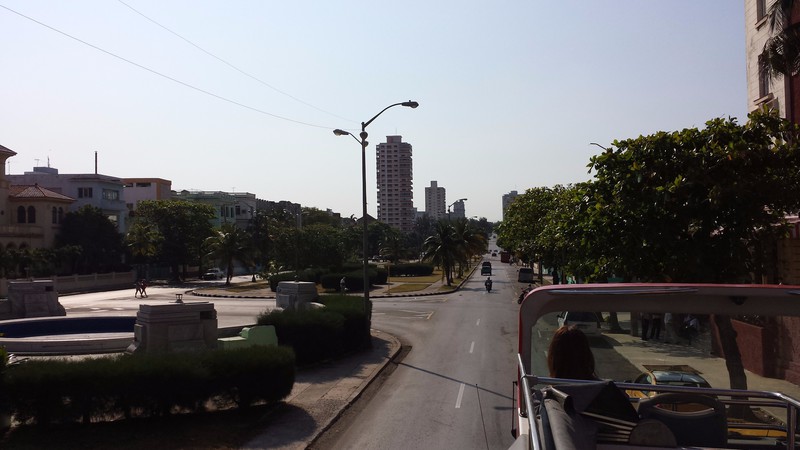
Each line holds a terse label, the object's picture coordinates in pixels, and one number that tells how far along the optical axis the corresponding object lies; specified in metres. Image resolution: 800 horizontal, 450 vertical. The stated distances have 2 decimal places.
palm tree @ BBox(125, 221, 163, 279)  74.69
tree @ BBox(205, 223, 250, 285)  70.44
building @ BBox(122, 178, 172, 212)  118.69
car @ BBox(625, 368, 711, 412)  4.90
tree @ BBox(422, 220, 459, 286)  64.31
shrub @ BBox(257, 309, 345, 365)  19.98
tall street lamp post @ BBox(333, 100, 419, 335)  25.48
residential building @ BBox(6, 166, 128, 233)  80.06
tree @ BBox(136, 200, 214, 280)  80.19
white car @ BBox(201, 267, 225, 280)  84.81
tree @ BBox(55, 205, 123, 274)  70.94
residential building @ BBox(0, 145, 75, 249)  65.06
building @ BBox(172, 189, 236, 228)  124.21
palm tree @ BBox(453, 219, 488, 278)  66.94
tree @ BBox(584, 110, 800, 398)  12.61
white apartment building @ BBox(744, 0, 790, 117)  22.16
